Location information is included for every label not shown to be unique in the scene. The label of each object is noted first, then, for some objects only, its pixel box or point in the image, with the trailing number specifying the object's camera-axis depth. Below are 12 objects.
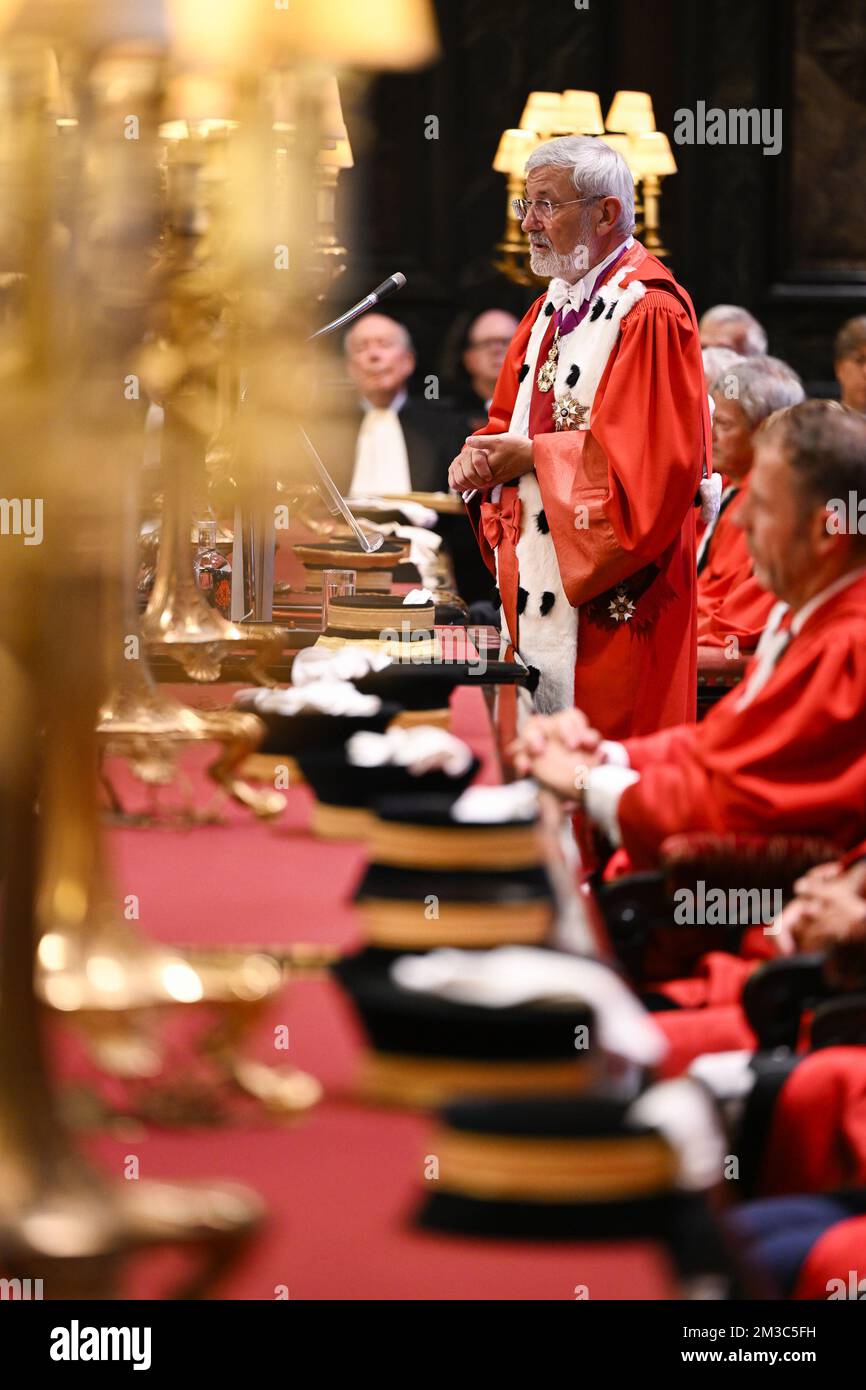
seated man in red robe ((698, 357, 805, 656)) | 10.99
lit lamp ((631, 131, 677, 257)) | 15.67
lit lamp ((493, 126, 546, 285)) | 15.89
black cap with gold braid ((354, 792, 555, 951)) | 3.34
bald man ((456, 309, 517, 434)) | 17.95
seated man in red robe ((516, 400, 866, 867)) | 5.12
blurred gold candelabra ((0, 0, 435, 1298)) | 2.21
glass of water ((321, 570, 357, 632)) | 8.70
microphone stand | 7.61
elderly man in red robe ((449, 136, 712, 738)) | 8.01
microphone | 8.56
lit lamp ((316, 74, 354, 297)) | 5.82
